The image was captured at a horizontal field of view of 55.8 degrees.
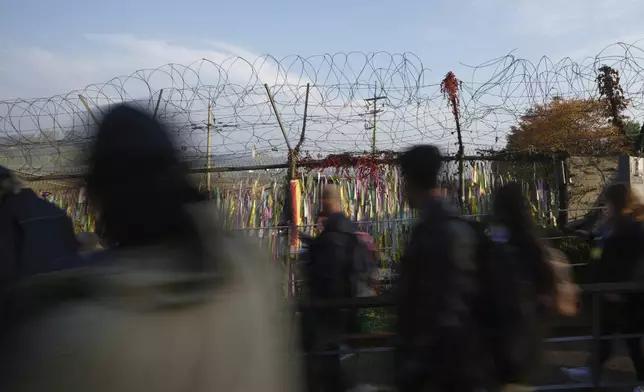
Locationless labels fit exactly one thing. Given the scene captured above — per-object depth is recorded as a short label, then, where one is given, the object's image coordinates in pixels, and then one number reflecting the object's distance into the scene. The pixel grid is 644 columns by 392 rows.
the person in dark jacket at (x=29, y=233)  1.61
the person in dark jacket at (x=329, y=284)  3.65
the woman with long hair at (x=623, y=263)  4.02
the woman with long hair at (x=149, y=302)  0.96
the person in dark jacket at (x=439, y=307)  2.21
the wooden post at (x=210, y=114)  8.05
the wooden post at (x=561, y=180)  8.74
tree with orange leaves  9.57
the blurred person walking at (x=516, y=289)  2.51
